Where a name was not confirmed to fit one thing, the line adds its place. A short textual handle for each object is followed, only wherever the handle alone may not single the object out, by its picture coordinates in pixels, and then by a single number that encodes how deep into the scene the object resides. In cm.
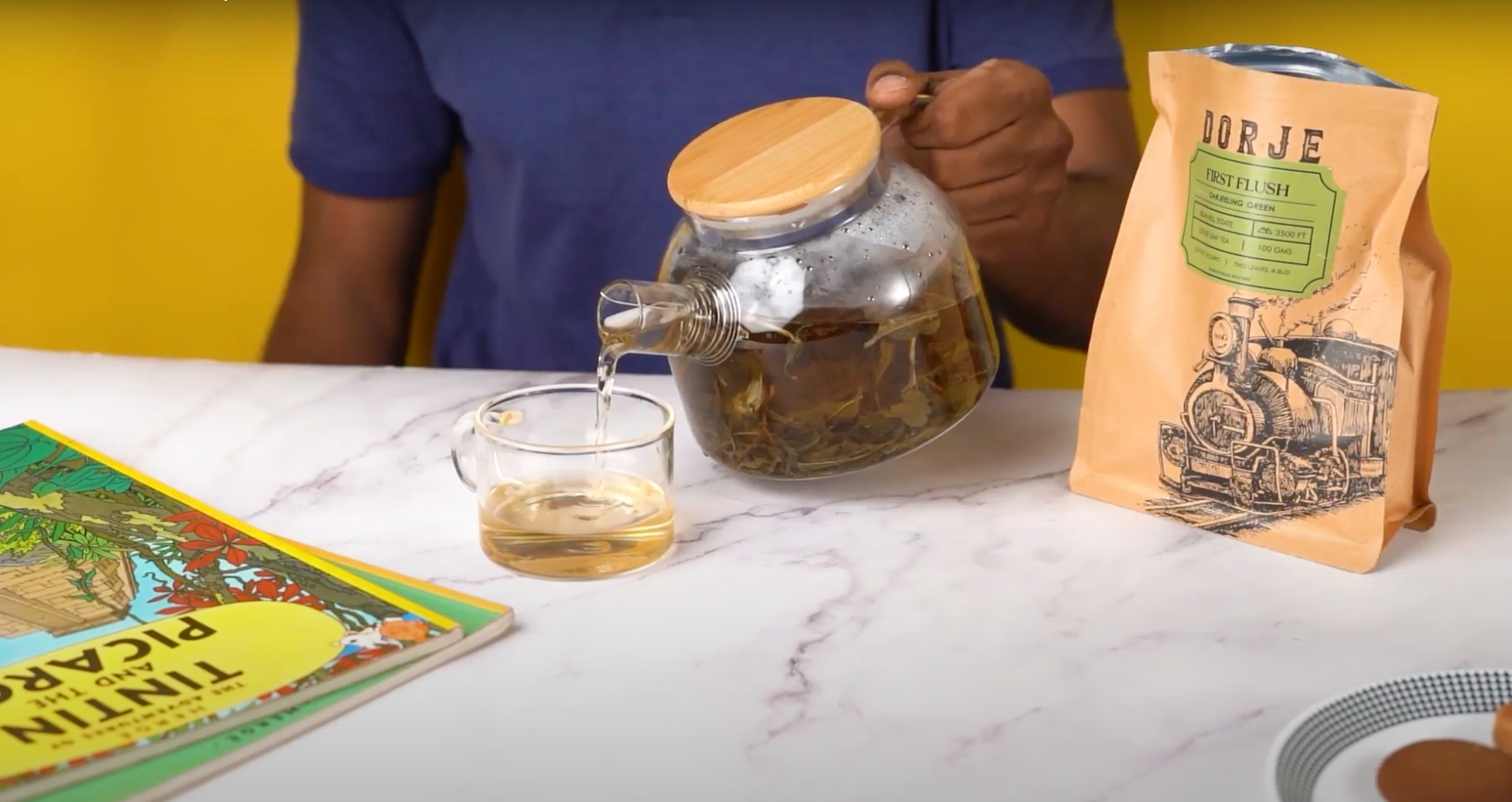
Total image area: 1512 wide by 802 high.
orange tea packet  65
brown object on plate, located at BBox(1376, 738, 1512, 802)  49
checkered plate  52
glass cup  68
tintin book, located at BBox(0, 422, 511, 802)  53
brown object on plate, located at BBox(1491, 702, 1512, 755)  51
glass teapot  70
